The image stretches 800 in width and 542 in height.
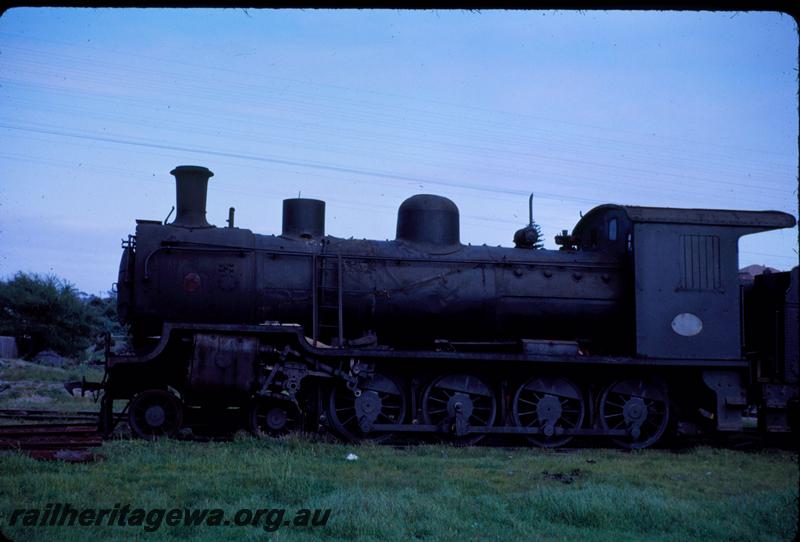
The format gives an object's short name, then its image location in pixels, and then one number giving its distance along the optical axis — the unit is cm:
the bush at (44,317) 3488
